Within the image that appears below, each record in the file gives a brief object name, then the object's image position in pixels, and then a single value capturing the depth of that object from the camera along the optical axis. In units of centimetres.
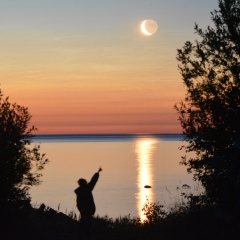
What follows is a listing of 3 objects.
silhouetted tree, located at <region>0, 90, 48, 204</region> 2336
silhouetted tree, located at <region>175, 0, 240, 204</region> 2595
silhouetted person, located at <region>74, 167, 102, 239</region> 2017
